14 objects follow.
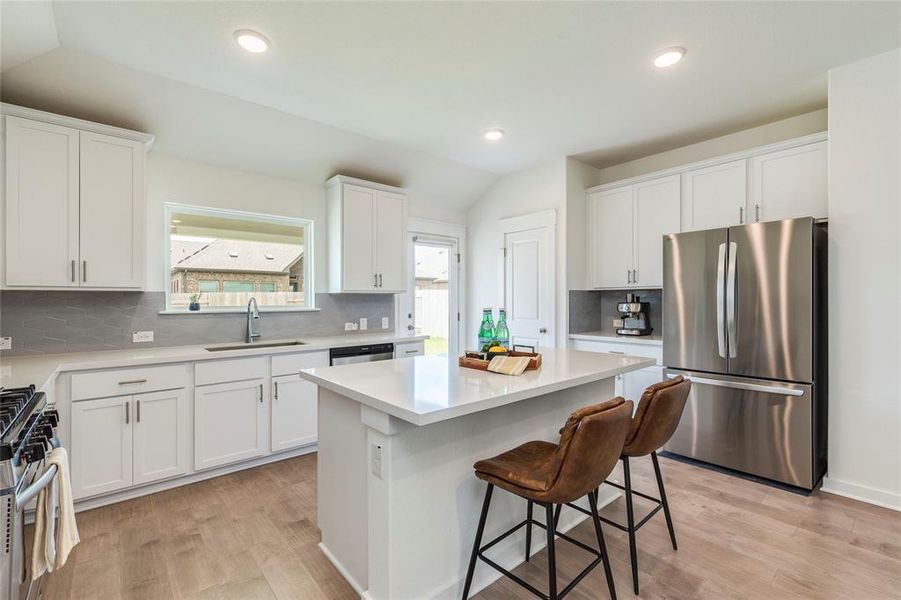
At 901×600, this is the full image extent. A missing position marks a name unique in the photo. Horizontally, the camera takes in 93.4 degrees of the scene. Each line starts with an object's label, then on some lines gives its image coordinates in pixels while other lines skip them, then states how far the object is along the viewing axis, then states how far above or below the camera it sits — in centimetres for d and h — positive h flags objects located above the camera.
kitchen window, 351 +37
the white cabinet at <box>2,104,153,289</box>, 255 +63
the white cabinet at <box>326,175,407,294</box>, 405 +64
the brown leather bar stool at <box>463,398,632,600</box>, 144 -61
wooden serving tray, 211 -31
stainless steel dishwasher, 363 -47
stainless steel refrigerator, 278 -31
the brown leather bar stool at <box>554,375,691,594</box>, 190 -55
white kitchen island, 161 -68
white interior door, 449 +17
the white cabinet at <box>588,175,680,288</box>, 393 +69
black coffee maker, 405 -16
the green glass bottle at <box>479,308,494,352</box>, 242 -17
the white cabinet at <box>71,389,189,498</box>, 257 -90
